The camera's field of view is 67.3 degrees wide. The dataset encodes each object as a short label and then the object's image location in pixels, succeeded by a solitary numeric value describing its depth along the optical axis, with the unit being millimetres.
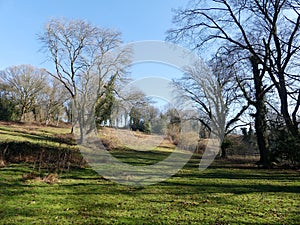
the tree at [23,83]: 34812
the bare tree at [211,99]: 20062
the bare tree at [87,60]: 20709
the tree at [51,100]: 37812
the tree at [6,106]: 32672
